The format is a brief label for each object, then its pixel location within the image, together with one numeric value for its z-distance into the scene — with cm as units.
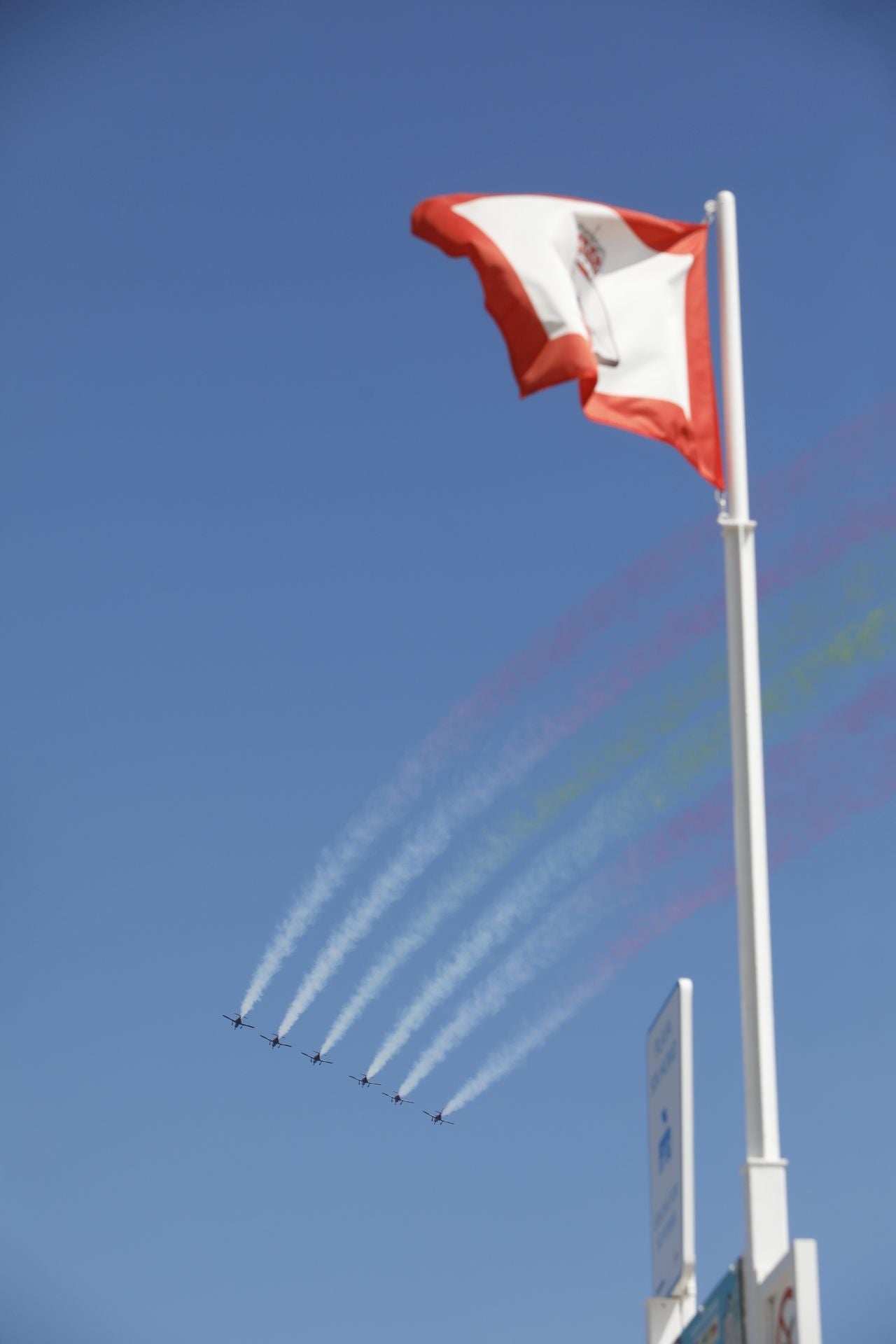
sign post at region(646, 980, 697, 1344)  1888
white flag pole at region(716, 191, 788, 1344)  1572
